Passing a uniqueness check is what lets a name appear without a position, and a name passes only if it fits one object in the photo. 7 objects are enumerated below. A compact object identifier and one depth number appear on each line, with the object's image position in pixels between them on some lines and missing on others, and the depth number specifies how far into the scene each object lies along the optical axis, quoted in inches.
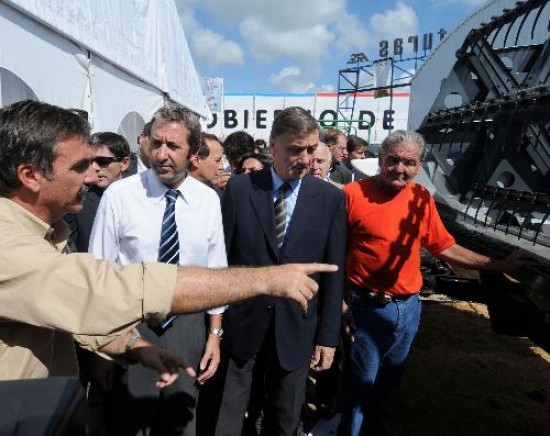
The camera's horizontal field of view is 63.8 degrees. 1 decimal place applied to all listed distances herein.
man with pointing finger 39.3
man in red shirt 94.9
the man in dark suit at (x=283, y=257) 84.9
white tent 121.1
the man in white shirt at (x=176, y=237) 80.2
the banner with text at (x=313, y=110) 814.5
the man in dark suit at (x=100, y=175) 100.2
